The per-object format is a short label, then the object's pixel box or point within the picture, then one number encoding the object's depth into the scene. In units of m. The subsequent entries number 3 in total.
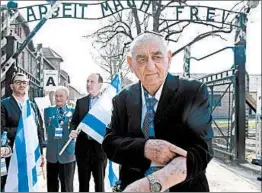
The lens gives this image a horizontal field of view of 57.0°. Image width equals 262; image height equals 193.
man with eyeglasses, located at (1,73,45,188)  1.51
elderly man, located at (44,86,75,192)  1.84
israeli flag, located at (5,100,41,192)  1.33
